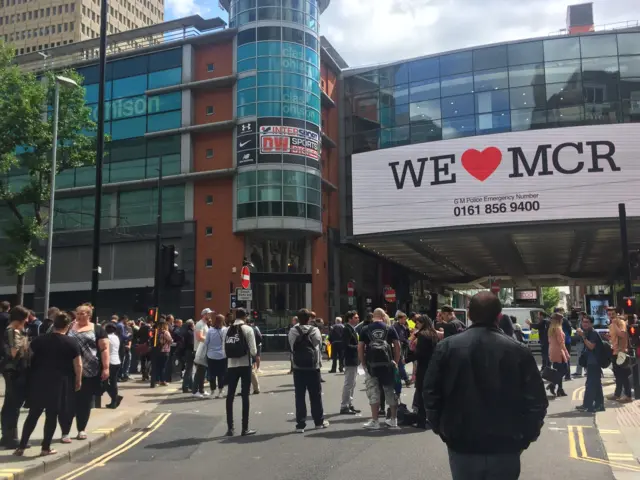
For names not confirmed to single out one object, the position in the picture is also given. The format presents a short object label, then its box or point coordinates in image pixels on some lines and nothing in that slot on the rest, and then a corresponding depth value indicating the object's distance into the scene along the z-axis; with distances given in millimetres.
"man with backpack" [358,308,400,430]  9188
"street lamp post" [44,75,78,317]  18945
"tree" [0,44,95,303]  24688
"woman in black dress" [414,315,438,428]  9500
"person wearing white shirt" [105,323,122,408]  11734
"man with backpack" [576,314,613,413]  10930
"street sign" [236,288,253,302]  20609
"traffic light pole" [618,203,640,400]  12414
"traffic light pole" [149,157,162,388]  15977
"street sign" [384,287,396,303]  43969
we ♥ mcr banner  35781
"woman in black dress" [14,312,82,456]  7492
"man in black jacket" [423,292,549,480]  3506
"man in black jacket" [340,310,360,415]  11055
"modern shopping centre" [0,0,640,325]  36656
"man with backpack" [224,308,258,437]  9156
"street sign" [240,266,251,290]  21362
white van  28203
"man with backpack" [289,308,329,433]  9320
